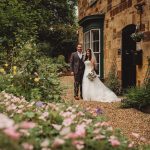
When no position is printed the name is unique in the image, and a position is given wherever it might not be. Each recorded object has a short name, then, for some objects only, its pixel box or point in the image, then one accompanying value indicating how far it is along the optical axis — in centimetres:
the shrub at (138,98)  976
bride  1252
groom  1270
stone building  1118
